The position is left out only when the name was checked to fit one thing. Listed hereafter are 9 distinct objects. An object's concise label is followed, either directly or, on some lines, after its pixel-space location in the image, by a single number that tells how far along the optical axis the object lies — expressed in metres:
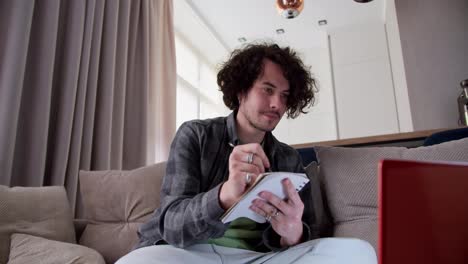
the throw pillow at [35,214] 1.17
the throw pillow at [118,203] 1.42
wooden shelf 1.54
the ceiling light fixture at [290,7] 2.46
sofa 1.11
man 0.71
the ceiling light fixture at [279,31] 4.34
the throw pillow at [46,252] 1.03
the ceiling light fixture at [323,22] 4.20
